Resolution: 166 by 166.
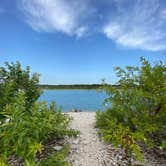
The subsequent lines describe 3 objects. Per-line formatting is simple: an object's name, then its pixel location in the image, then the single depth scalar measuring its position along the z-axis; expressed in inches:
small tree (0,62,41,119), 134.4
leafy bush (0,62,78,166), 56.8
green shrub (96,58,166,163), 81.3
